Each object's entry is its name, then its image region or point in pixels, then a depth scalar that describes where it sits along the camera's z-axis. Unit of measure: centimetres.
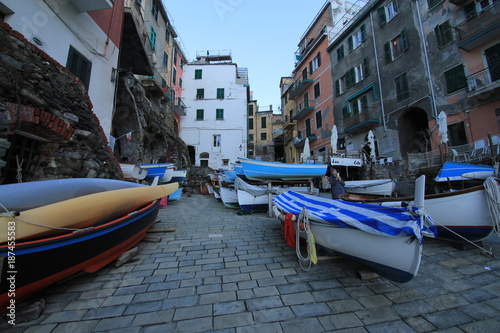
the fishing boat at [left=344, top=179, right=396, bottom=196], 766
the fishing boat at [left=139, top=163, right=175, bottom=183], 909
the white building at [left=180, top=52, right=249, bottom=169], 2527
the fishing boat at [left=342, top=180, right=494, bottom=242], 343
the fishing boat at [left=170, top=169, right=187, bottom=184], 1176
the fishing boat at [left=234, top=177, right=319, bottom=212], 720
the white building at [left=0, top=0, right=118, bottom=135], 440
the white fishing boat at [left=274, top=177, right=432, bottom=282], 200
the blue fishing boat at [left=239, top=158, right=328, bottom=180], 714
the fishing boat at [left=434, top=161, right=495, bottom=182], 523
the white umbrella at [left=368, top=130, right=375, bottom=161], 1402
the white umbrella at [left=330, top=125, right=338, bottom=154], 1403
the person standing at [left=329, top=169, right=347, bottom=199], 654
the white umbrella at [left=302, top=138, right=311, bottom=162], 1399
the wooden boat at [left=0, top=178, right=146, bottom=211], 207
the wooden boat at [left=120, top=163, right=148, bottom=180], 701
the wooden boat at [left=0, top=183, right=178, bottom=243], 186
